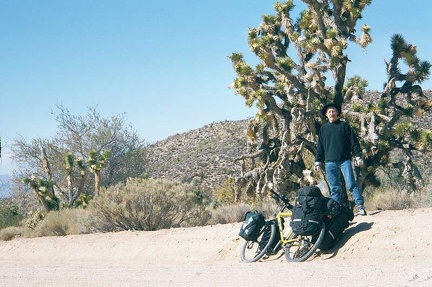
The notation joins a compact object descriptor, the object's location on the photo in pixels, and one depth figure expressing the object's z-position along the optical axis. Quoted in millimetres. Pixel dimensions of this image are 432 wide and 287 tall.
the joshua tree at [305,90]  19188
